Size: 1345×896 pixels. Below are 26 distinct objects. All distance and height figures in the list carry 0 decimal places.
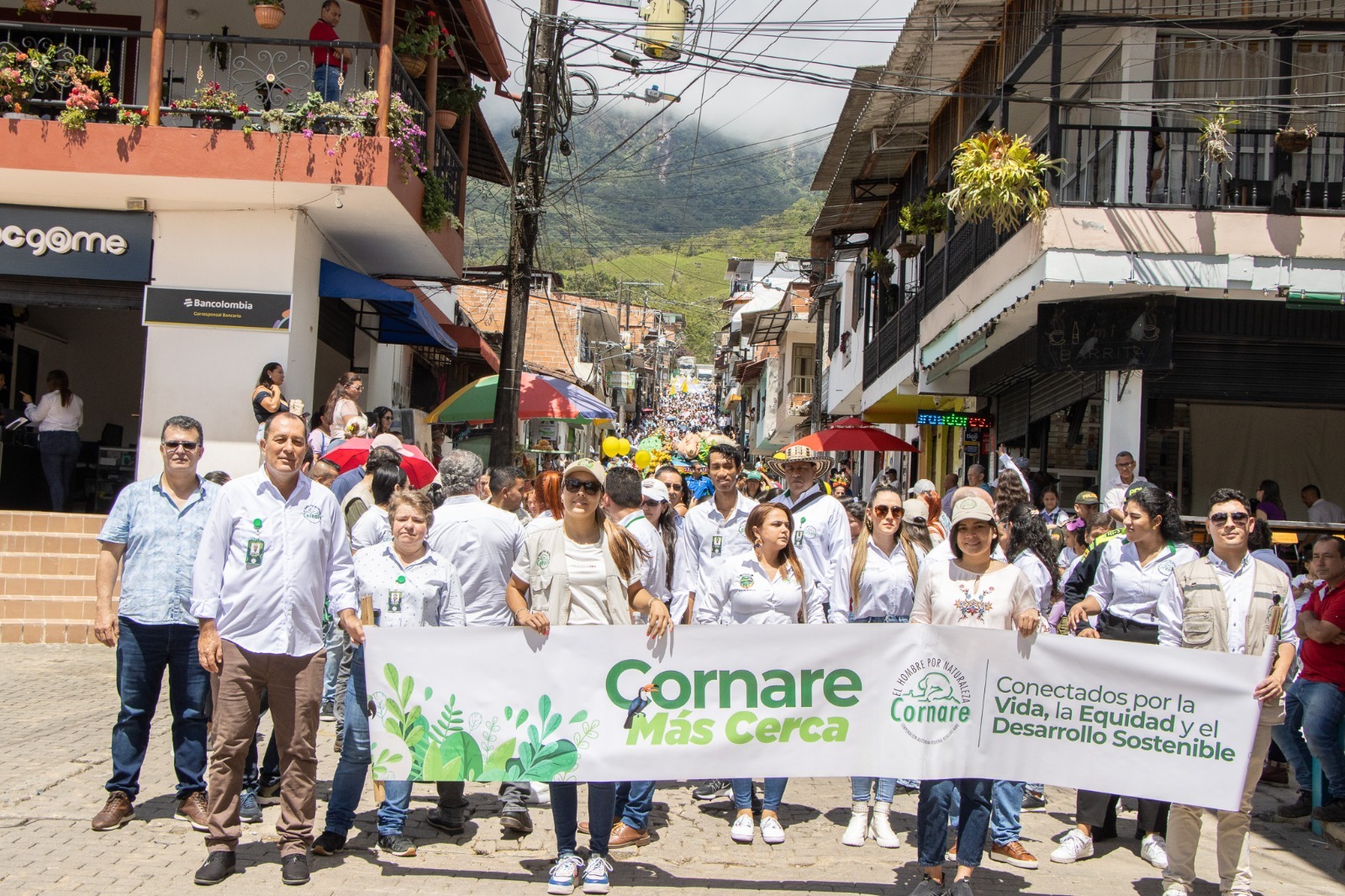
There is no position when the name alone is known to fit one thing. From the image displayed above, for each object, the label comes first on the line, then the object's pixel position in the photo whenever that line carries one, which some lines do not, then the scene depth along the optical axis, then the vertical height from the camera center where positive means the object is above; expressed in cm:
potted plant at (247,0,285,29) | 1300 +474
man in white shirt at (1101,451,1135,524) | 1150 +34
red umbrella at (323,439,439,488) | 916 +10
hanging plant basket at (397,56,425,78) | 1472 +487
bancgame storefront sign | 1319 +223
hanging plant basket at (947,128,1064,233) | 1181 +316
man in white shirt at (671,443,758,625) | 718 -19
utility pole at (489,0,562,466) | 1444 +328
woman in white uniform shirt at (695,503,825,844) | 637 -50
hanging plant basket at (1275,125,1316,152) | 1152 +359
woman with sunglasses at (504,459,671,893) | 559 -44
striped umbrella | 1572 +102
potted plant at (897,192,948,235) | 1806 +425
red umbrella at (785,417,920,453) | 2105 +106
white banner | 554 -95
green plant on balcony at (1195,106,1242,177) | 1162 +361
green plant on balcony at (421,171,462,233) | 1448 +318
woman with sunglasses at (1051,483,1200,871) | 638 -41
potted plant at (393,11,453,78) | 1455 +514
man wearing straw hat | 686 -21
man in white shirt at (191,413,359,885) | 546 -71
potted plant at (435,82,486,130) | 1705 +525
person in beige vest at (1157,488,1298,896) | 556 -48
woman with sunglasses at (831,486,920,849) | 696 -39
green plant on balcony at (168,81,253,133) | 1236 +354
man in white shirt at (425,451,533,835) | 656 -38
